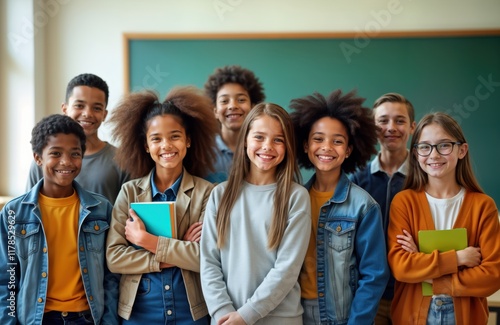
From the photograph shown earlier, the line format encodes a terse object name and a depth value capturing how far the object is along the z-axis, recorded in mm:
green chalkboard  3875
